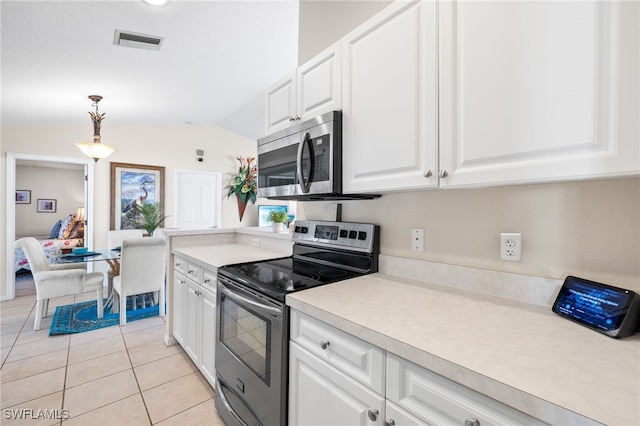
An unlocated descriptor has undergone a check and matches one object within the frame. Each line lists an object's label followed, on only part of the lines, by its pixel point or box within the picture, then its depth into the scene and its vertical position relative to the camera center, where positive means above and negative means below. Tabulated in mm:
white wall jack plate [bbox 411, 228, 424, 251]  1475 -140
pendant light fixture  3438 +733
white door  5535 +199
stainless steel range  1270 -478
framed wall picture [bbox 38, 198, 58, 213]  7175 +86
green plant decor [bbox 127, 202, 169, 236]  4434 -117
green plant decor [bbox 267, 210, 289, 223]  2559 -50
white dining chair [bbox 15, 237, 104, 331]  3039 -774
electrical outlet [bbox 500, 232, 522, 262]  1145 -134
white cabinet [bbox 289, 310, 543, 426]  703 -518
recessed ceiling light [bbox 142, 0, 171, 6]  1905 +1352
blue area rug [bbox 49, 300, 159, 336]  3047 -1234
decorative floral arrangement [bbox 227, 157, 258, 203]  6023 +544
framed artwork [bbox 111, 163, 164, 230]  4770 +347
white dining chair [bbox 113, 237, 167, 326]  3137 -648
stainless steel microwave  1482 +284
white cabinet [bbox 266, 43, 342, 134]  1551 +697
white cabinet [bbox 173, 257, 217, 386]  1908 -754
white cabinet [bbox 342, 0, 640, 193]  752 +383
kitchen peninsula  588 -355
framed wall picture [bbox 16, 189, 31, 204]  6941 +291
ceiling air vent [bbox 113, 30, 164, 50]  2219 +1330
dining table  3312 -561
